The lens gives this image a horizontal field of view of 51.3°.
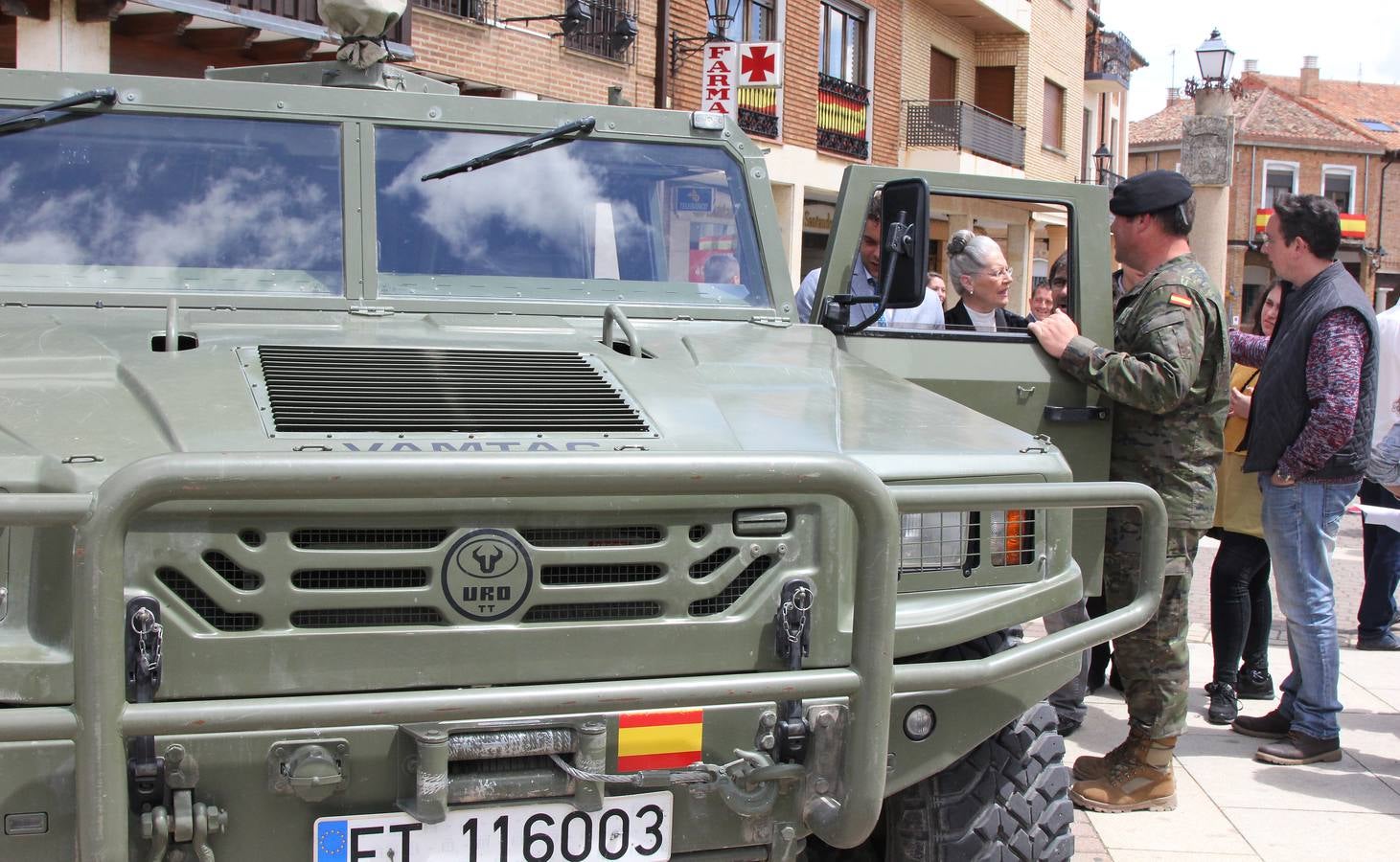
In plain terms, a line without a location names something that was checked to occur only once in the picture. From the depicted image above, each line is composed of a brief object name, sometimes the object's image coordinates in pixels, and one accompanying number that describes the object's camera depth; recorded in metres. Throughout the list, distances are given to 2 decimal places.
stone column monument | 13.73
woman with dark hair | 5.46
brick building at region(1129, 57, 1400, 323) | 48.19
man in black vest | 4.77
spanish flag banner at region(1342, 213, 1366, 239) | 48.00
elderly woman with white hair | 5.19
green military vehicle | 2.27
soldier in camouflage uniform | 4.23
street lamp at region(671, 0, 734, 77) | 16.66
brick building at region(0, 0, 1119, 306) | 11.59
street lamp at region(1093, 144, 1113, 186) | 29.31
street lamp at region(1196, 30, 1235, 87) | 13.91
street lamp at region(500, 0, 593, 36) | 14.20
